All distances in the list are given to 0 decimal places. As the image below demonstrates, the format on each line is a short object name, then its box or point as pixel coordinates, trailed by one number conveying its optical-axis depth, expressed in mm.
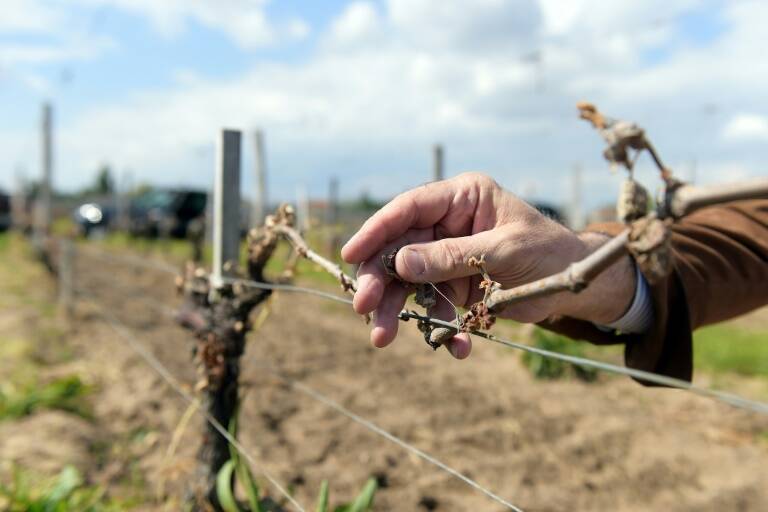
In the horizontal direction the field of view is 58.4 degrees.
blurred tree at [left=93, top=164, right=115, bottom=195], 51781
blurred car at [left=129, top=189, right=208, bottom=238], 16266
